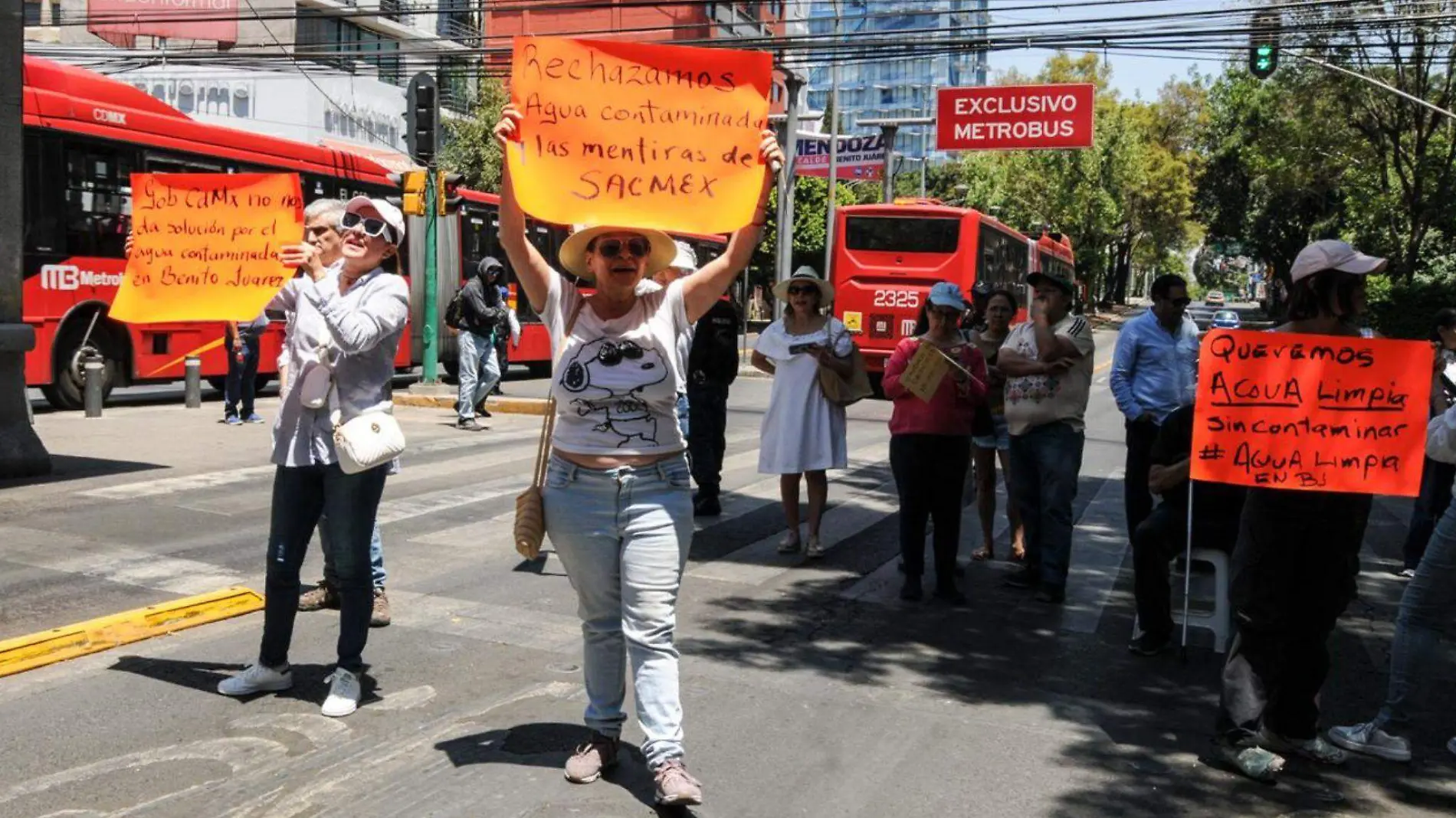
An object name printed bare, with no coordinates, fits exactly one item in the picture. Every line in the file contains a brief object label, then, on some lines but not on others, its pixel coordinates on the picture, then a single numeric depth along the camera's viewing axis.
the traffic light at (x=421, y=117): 17.38
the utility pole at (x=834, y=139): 28.05
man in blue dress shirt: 7.51
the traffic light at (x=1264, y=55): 20.33
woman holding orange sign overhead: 4.06
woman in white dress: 8.04
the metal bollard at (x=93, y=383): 14.73
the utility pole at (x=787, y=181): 26.11
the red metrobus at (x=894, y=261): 23.25
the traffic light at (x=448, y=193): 17.91
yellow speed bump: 5.38
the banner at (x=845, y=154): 36.88
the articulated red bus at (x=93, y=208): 15.27
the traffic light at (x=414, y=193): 17.03
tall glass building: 169.84
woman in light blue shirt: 4.78
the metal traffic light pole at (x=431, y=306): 18.80
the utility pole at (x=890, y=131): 28.99
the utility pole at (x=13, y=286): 9.92
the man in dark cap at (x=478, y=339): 14.25
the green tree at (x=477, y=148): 38.19
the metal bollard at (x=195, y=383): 16.42
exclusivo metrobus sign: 25.17
